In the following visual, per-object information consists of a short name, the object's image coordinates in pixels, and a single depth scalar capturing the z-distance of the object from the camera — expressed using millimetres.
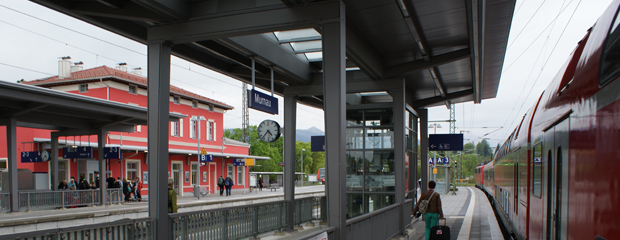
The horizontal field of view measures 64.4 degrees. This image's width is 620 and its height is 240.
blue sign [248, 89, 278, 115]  9047
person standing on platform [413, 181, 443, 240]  9305
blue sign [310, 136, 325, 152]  18047
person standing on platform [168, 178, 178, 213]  9703
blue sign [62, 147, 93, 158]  22736
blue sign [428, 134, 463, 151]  19141
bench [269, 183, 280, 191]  50841
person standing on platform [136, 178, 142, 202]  28125
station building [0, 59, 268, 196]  28312
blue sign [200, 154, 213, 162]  34719
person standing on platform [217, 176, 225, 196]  35906
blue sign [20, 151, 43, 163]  23577
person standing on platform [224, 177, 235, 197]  35338
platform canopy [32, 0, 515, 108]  7797
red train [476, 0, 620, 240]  3014
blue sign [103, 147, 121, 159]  24547
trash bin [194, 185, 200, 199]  32697
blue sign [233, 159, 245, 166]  41281
